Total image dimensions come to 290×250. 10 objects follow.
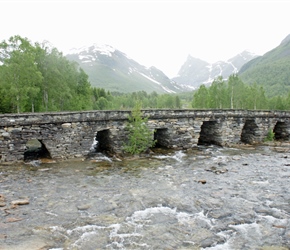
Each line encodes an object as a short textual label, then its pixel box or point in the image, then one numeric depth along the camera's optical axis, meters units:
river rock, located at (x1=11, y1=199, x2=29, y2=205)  10.41
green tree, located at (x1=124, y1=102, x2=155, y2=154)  19.23
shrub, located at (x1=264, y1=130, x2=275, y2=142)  26.90
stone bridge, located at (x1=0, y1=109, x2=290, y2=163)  16.19
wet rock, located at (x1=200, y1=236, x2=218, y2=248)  7.67
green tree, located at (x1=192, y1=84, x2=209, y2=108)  68.94
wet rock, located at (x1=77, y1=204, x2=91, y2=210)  10.13
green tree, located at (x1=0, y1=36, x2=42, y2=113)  29.38
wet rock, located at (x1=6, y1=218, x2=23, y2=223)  8.91
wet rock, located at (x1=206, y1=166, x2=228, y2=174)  15.54
